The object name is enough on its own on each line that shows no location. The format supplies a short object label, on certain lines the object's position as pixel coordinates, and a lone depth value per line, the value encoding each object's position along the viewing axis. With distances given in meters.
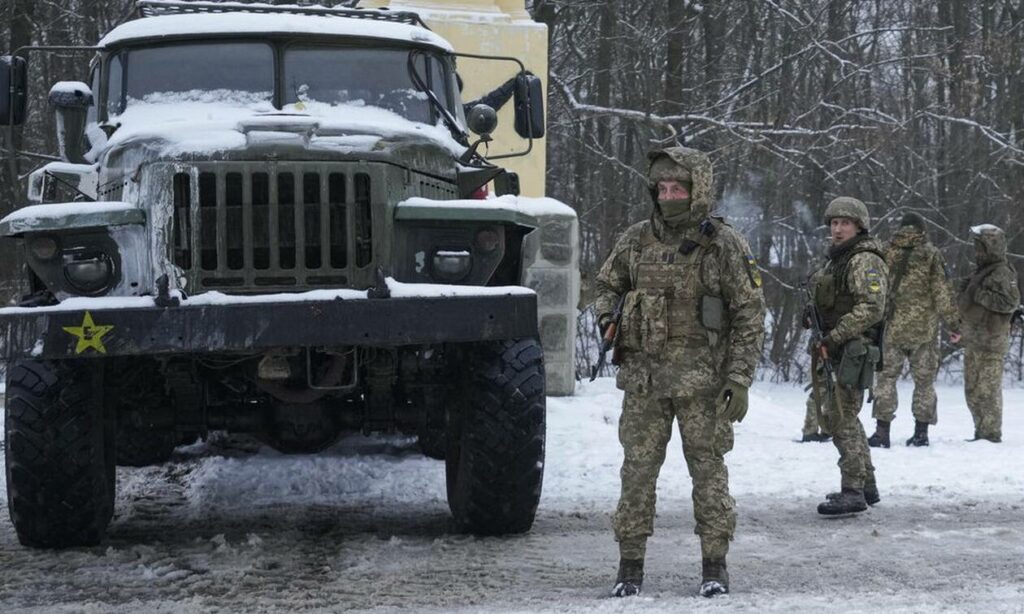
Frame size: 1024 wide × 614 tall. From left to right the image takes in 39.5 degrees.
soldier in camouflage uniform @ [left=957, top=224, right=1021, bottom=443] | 10.99
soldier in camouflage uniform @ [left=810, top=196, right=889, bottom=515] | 7.54
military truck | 5.94
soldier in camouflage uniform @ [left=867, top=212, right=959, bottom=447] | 10.59
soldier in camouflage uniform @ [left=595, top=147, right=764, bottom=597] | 5.52
